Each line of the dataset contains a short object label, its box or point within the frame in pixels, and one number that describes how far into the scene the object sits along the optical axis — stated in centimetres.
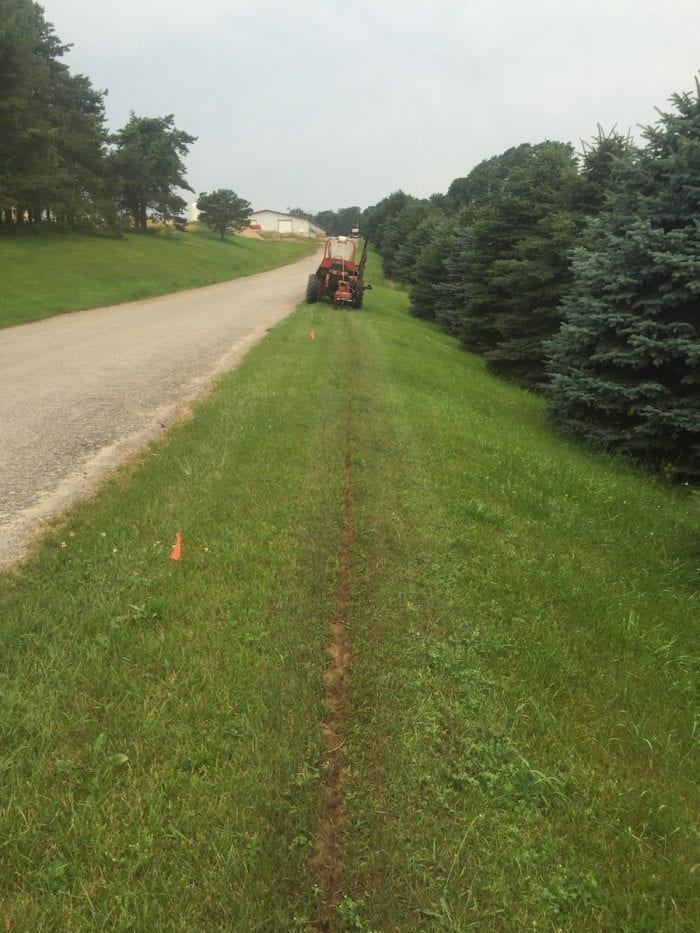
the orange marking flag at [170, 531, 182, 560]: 396
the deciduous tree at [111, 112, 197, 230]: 4022
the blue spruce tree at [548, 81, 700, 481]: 720
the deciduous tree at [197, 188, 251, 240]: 5462
